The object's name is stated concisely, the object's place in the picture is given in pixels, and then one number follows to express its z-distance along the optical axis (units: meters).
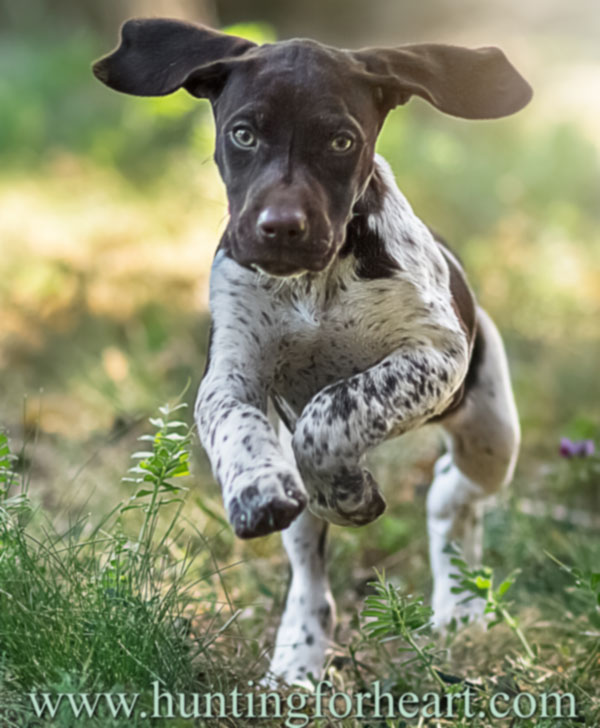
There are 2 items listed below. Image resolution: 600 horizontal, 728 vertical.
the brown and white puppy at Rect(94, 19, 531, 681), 5.45
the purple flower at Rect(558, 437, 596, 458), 8.72
